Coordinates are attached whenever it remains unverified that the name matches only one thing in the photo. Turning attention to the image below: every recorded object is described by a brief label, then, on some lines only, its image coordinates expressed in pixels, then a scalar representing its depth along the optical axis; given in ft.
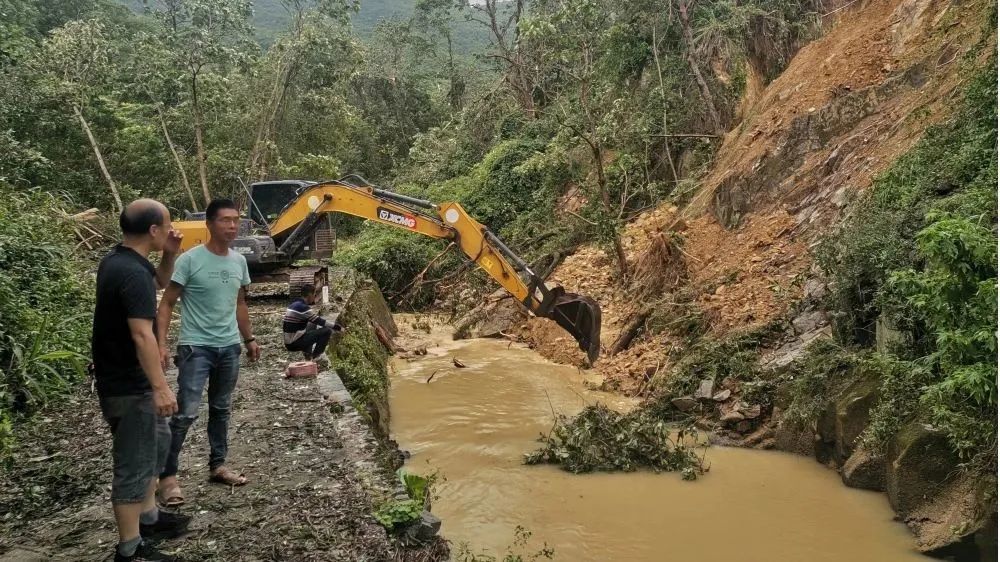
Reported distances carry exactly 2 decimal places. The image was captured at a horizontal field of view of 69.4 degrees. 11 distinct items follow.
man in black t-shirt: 10.59
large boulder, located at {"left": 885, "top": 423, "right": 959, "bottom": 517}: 17.10
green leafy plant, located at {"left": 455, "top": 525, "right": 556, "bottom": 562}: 15.97
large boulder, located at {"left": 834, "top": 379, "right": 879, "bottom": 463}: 20.42
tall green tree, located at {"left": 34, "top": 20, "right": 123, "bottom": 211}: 58.39
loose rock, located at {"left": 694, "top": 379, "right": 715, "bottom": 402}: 26.50
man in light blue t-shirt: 13.33
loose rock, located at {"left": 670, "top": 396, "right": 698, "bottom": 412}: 26.55
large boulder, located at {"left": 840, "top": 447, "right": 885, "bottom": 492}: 19.33
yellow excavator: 28.37
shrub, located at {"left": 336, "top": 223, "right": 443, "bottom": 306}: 56.13
